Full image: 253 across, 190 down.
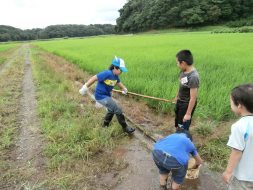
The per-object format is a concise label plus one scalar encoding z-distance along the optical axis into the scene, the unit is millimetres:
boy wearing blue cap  2881
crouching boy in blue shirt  1726
